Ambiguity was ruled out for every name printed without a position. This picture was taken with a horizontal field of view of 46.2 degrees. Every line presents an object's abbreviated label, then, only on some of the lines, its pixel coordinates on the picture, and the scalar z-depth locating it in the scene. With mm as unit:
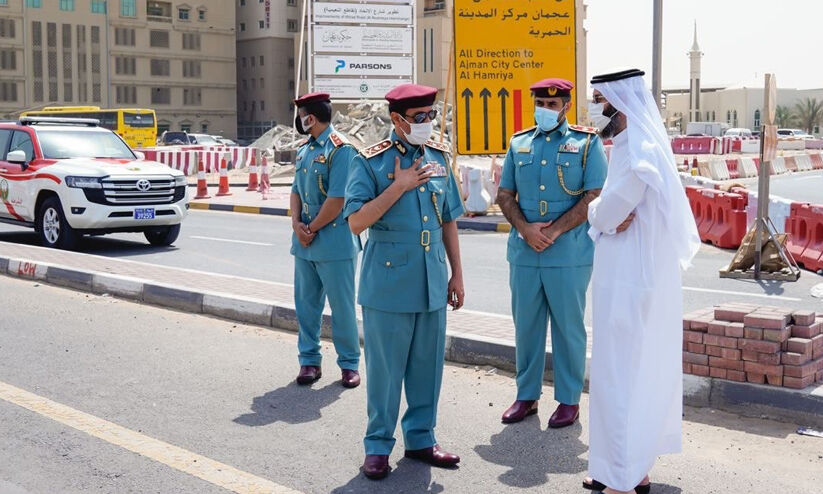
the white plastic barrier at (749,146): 59062
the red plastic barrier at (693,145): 58156
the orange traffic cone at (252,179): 27469
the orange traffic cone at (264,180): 25541
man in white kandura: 4082
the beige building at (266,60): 97750
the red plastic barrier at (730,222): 13594
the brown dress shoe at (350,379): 6160
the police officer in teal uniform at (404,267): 4402
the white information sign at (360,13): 33656
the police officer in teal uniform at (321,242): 6066
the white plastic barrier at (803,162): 40944
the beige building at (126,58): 81875
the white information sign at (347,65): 33656
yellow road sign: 17359
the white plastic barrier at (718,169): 33188
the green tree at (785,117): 105625
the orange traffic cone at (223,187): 25438
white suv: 12922
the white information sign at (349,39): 33625
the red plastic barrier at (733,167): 35500
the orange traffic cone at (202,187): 25047
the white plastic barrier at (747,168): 35625
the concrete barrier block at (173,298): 8617
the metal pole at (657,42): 15297
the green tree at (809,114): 103625
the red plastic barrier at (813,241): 11430
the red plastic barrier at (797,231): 11906
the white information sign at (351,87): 33750
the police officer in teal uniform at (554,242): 5266
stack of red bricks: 5293
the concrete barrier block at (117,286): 9211
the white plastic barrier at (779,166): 38569
